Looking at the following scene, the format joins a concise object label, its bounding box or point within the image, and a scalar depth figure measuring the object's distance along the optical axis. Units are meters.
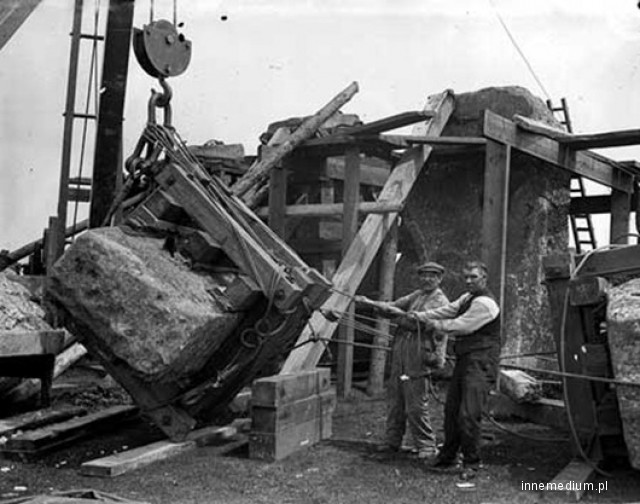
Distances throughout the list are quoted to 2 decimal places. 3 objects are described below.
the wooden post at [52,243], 9.12
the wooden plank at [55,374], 8.06
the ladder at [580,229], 12.65
